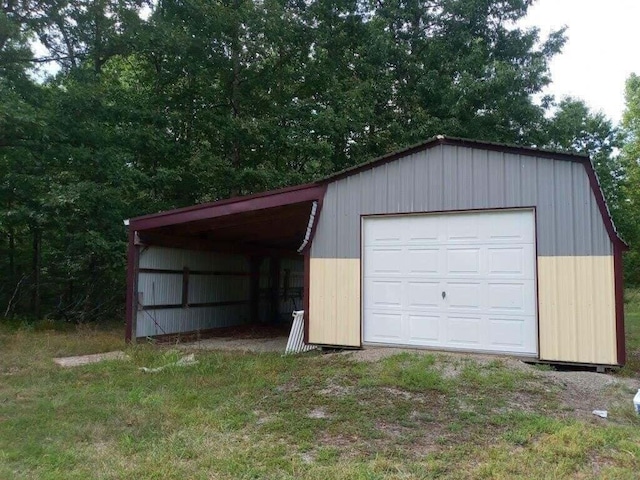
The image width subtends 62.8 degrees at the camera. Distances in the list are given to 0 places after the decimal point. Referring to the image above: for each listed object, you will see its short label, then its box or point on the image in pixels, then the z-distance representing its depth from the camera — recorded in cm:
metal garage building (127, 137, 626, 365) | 663
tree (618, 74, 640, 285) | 2434
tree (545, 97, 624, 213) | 1652
